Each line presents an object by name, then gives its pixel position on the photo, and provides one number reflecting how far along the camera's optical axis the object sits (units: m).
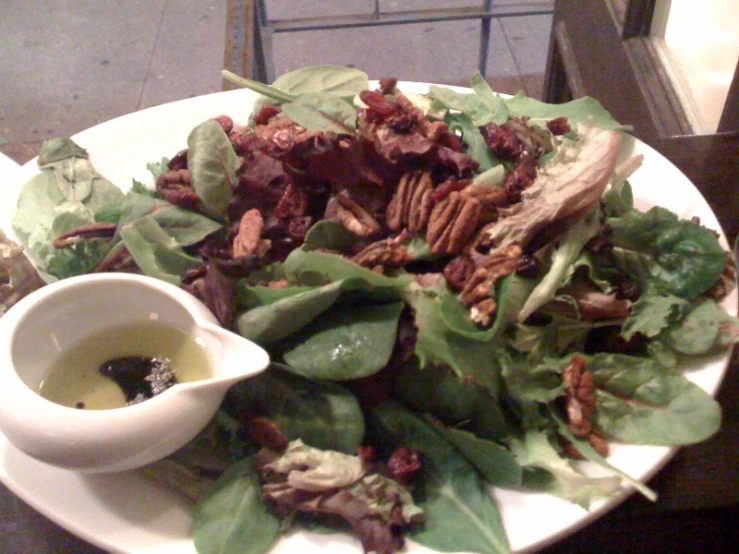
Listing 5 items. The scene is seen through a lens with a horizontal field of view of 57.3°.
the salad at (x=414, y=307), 0.49
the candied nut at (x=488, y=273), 0.53
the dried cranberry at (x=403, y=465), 0.50
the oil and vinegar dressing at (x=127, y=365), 0.55
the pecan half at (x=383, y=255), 0.55
